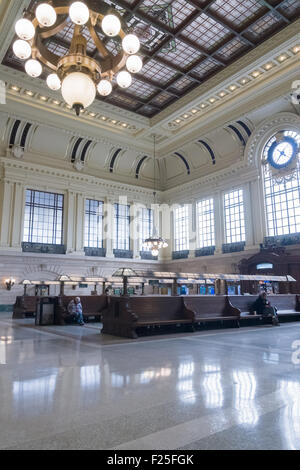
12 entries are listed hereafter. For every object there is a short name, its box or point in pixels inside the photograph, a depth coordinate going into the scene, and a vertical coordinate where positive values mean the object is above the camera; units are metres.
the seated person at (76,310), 10.20 -0.48
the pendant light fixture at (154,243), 15.80 +2.38
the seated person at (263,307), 9.66 -0.43
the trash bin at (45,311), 10.03 -0.50
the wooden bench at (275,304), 9.63 -0.38
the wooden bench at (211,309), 8.47 -0.44
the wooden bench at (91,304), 11.34 -0.35
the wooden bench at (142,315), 7.25 -0.50
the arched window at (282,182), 15.49 +5.26
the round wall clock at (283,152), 15.54 +6.65
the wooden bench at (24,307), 12.77 -0.46
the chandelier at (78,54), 6.03 +4.88
